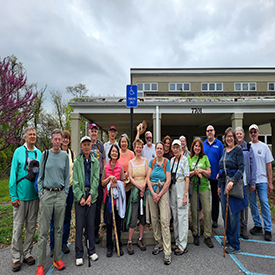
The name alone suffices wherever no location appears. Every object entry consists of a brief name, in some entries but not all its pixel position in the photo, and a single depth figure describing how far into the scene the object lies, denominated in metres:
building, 11.73
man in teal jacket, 3.29
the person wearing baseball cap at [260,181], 4.38
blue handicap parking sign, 5.27
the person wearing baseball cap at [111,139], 4.61
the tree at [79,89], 32.22
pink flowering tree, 8.34
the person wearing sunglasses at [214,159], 4.55
